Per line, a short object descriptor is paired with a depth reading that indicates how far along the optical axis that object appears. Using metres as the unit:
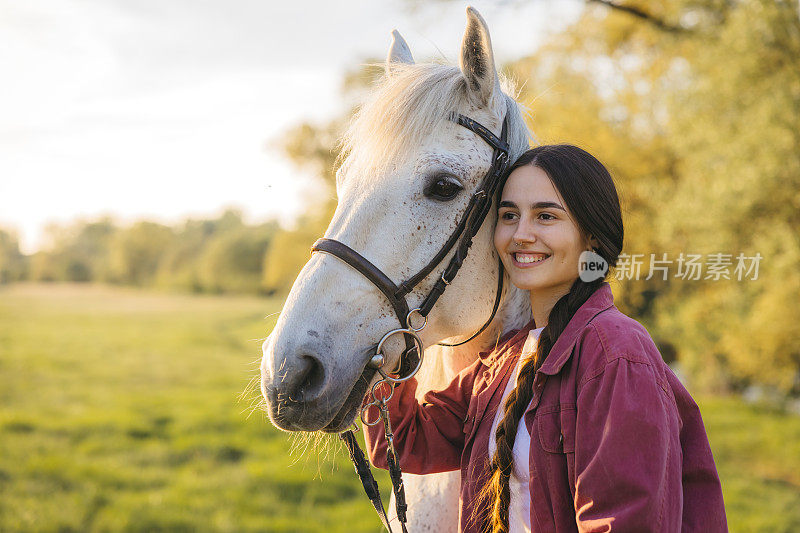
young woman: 1.21
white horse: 1.57
